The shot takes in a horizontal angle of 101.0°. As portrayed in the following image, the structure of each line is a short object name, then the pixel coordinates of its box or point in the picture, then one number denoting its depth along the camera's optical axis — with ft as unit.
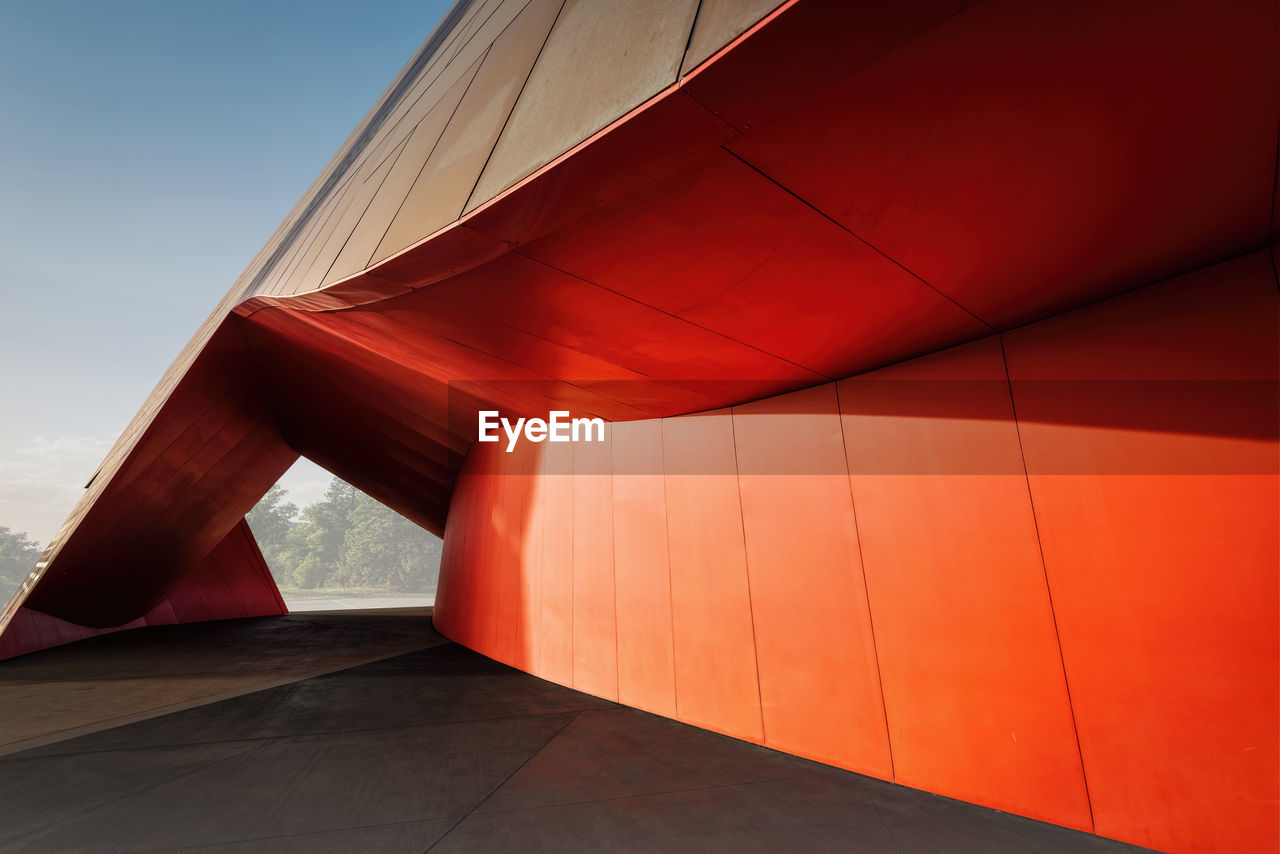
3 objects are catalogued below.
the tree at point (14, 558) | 284.61
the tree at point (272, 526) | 302.45
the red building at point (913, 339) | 6.95
